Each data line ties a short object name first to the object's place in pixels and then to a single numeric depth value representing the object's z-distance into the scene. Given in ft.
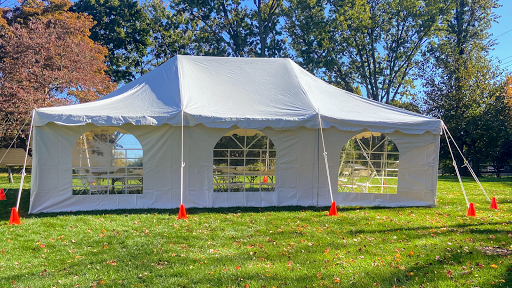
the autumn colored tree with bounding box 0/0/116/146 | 43.78
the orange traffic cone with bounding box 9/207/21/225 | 20.24
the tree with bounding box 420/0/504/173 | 62.69
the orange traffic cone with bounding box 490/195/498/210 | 26.17
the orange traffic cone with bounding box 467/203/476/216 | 23.26
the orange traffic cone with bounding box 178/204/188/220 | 21.80
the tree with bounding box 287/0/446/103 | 74.28
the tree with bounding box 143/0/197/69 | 83.15
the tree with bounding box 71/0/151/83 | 79.66
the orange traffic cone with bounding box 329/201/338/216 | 22.98
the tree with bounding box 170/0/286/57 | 82.07
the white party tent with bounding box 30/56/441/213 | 23.82
